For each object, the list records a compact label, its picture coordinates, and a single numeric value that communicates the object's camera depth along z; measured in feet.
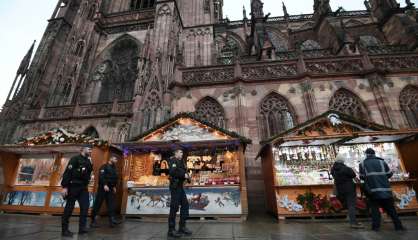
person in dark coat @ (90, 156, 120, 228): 18.80
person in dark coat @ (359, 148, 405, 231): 15.71
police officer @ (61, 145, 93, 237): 15.03
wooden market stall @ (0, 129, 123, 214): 25.81
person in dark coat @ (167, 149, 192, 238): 14.55
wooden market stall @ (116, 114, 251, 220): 22.56
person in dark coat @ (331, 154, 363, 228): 16.48
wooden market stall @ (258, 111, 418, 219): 22.12
